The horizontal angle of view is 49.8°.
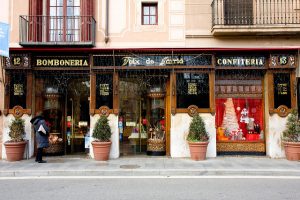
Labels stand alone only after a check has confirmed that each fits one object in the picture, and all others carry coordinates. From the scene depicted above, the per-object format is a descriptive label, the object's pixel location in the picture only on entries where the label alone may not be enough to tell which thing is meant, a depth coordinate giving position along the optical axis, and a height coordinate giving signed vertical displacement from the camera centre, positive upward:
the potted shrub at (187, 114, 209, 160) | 11.88 -1.13
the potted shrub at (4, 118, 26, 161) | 11.86 -1.16
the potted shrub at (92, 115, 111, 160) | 11.88 -1.11
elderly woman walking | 11.59 -0.85
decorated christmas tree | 13.55 -0.39
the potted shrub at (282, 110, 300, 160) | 11.75 -1.07
